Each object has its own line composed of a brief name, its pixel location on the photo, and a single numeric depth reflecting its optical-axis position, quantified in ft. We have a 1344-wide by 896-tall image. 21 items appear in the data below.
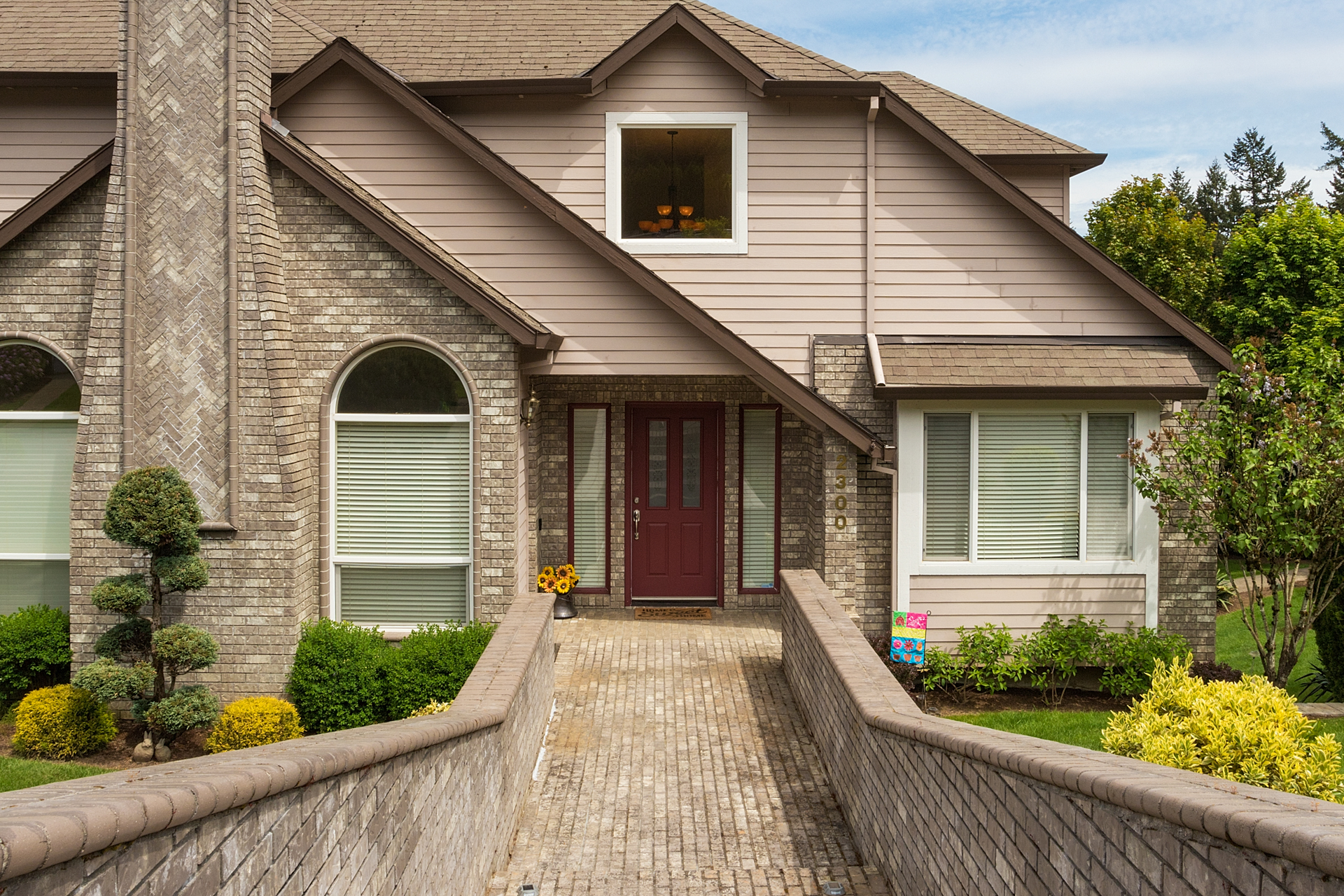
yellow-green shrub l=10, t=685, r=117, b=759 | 28.60
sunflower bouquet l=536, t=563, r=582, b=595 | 38.63
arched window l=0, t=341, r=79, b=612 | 32.71
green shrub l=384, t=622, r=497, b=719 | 29.04
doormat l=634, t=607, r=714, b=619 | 39.42
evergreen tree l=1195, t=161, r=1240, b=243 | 200.44
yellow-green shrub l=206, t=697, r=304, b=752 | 28.48
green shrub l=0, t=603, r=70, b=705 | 31.55
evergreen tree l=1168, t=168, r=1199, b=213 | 205.82
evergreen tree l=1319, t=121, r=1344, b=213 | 184.85
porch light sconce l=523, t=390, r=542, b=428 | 34.53
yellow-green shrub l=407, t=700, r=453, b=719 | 26.32
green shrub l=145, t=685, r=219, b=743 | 28.19
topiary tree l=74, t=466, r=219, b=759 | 27.66
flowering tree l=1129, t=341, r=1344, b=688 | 30.66
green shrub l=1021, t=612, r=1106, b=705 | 33.86
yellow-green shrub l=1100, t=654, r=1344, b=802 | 19.35
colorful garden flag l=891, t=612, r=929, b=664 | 31.99
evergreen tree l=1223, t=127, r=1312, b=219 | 207.21
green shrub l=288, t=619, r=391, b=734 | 29.58
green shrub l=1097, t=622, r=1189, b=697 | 33.63
